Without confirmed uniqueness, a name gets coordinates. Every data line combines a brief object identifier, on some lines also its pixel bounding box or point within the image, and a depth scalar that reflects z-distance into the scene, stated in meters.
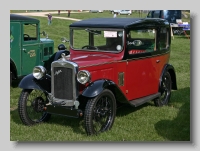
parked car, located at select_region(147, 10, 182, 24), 15.82
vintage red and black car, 5.09
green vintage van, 8.13
